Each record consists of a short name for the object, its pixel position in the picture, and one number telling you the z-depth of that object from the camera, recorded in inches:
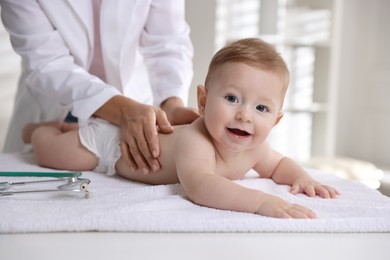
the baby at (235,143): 47.0
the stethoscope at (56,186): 47.7
